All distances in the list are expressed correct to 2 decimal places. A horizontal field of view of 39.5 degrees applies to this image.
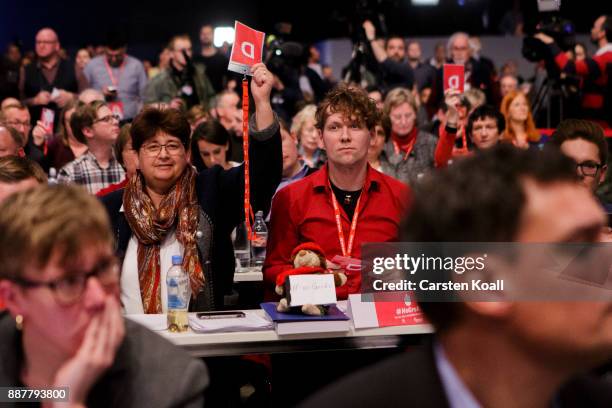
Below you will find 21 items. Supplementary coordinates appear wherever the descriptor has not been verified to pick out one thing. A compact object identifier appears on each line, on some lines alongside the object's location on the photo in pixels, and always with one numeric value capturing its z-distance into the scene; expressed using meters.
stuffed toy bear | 2.86
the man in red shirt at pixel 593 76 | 6.98
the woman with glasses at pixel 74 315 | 1.42
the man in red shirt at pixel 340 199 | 3.45
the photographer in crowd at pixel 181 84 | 8.11
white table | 2.79
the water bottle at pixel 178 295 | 2.85
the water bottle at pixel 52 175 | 5.53
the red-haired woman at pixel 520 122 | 6.66
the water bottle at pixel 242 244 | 4.71
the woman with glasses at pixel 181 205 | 3.19
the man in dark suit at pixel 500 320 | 1.19
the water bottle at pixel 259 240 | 4.66
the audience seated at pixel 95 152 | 5.32
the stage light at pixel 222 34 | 7.67
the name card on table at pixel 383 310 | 2.90
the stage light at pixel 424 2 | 13.41
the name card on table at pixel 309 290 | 2.83
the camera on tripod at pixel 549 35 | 6.98
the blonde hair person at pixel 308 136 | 6.07
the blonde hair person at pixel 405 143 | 6.01
